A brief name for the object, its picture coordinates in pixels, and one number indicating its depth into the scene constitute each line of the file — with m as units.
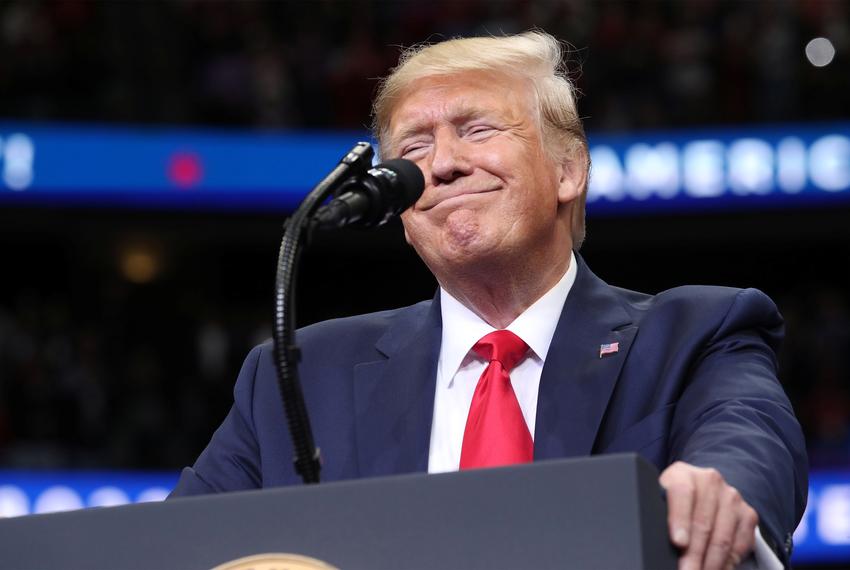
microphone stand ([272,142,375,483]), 3.73
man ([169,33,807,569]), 3.96
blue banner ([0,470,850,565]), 10.03
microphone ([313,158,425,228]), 3.79
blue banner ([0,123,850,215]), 11.27
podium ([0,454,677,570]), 3.60
